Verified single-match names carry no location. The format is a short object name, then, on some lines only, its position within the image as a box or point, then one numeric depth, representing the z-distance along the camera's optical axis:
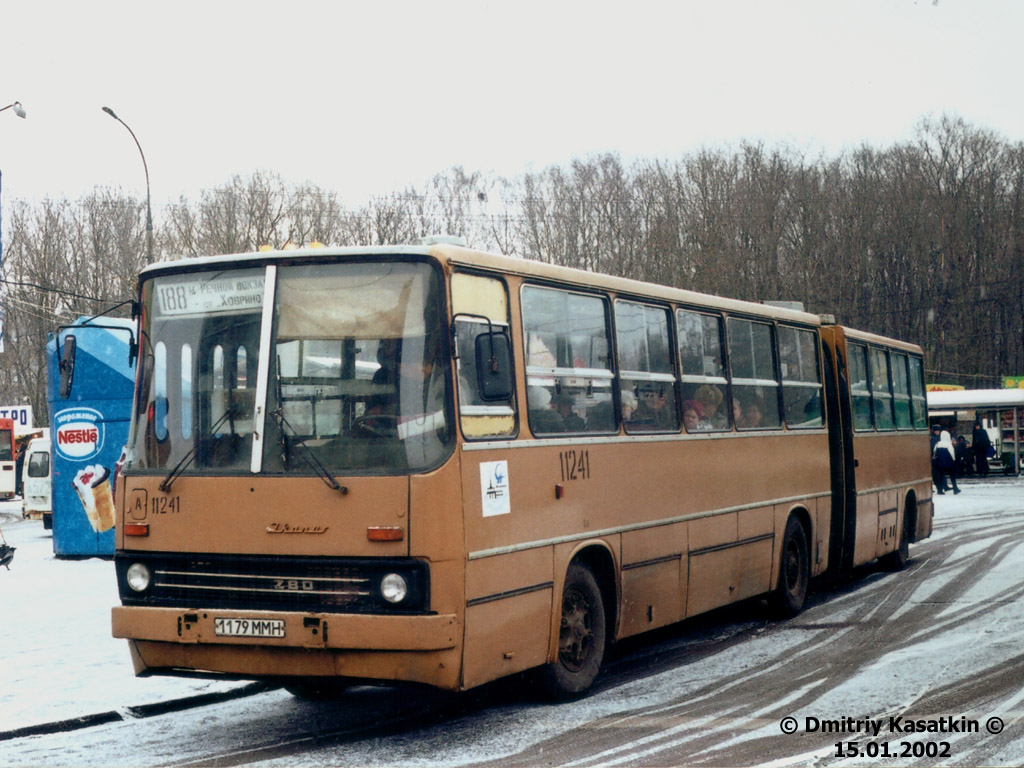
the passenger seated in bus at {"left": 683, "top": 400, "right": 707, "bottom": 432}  10.75
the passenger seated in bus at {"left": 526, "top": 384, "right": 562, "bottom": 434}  8.40
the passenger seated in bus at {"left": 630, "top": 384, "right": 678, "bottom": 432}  9.91
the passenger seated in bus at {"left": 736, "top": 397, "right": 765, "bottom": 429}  12.02
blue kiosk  18.97
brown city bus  7.29
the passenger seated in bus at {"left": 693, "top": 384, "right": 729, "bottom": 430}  11.09
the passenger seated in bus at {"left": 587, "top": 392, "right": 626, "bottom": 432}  9.14
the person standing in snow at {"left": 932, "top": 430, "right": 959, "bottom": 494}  33.53
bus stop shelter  45.09
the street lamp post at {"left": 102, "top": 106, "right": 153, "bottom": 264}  29.70
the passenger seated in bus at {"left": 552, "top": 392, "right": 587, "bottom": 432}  8.74
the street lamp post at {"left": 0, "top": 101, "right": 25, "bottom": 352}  27.82
